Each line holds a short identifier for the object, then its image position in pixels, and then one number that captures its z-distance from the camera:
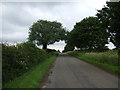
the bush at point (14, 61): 6.59
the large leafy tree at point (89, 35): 31.96
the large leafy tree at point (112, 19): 10.67
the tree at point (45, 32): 38.27
